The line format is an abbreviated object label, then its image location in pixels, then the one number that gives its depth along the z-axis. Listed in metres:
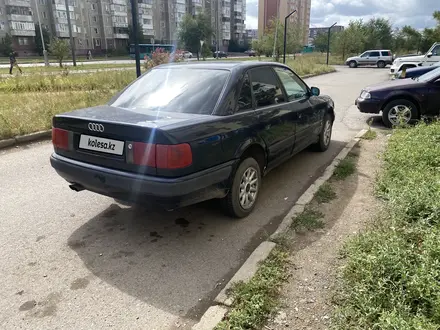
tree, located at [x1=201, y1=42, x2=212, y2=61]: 55.82
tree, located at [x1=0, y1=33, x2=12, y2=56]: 54.09
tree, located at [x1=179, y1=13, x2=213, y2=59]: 63.59
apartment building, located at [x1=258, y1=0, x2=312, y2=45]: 101.50
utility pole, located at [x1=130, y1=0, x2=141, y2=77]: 8.28
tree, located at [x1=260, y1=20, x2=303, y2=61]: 35.62
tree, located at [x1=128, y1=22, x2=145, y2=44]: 67.94
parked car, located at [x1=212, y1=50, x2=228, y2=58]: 65.44
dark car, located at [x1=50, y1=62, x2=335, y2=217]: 2.98
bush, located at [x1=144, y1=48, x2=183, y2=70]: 17.30
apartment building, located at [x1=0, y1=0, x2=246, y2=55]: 59.88
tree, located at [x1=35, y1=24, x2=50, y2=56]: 58.94
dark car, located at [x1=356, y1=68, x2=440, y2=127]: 7.69
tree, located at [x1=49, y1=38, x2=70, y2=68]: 29.34
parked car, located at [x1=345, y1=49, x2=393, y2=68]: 37.81
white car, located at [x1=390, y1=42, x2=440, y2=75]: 17.48
